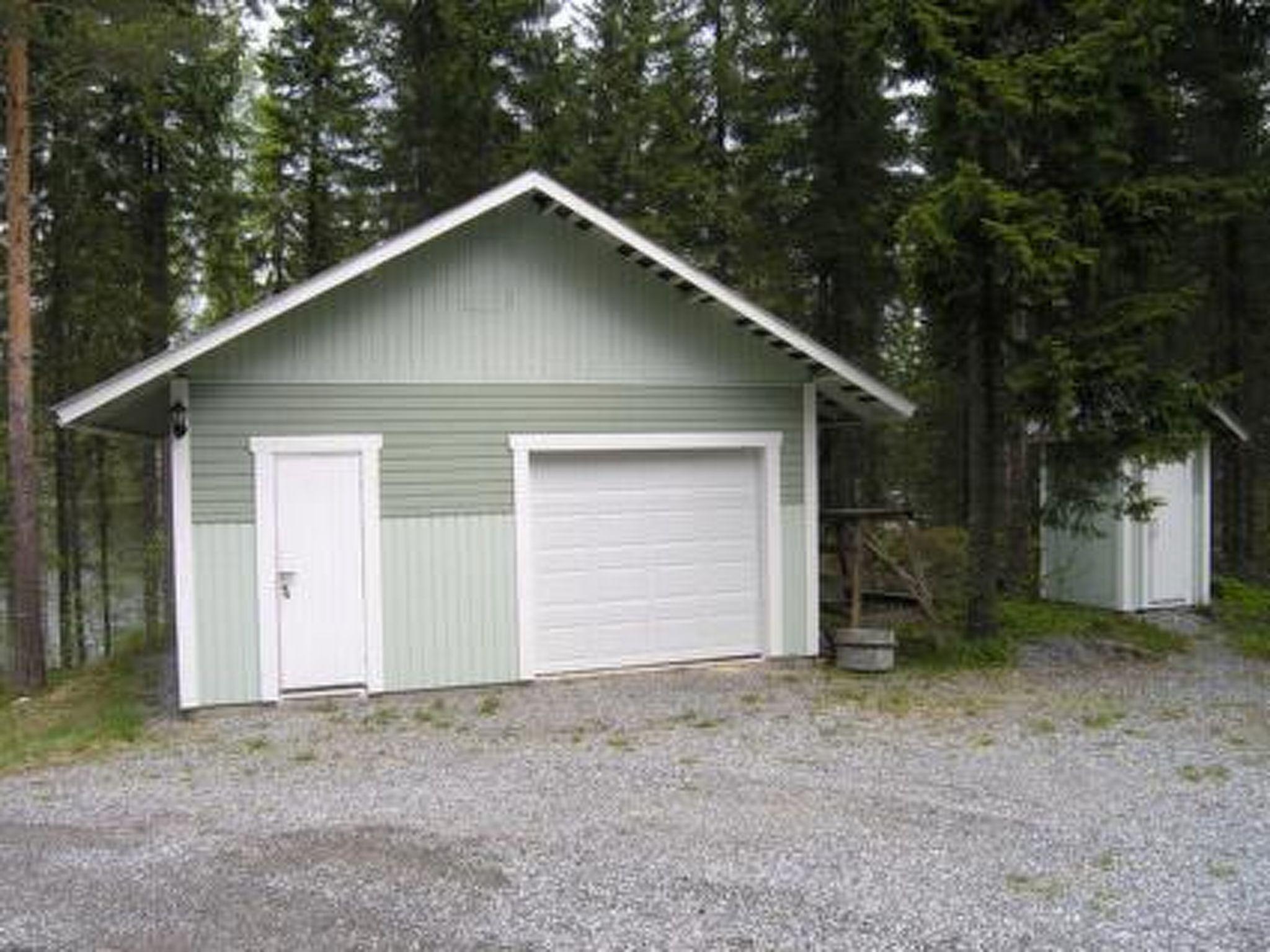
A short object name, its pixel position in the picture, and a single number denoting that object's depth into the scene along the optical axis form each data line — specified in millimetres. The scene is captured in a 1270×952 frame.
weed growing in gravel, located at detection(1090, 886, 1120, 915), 4582
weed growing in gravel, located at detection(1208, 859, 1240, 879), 4988
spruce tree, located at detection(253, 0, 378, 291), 18469
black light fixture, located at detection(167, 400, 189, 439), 8797
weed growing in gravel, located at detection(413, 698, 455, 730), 8473
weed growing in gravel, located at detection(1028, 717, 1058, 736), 7996
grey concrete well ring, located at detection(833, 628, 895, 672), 10414
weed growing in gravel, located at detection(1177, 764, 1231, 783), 6685
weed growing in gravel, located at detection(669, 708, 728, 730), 8320
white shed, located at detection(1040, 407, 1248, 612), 13820
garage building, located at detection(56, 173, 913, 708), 9023
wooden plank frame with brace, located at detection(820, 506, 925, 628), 11008
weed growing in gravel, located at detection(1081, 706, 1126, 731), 8211
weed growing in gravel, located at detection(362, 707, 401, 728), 8500
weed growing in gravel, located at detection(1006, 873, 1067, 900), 4773
